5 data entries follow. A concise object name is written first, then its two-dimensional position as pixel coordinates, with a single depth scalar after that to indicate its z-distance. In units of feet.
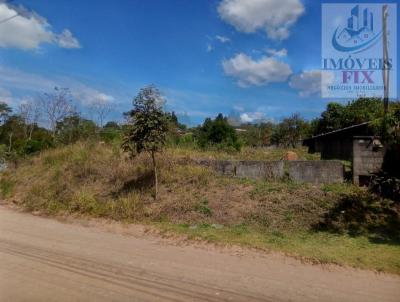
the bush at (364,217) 26.61
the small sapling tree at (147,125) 35.12
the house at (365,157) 36.43
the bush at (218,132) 84.28
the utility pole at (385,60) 34.68
